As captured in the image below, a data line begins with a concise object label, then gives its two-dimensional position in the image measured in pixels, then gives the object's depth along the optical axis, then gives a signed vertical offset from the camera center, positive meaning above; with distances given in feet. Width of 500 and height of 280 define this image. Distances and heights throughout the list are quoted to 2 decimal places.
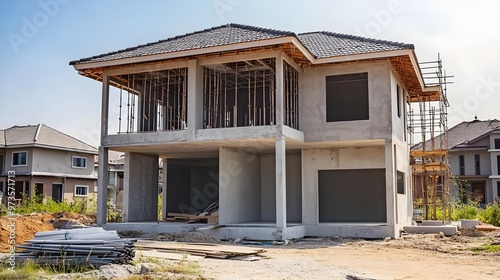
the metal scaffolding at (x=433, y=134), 68.80 +8.43
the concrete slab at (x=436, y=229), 57.98 -4.26
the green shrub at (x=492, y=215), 75.20 -3.61
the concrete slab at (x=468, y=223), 68.28 -4.26
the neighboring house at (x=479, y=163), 124.67 +7.23
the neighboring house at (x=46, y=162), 103.04 +6.25
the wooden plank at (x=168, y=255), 34.65 -4.38
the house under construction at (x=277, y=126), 51.13 +7.07
